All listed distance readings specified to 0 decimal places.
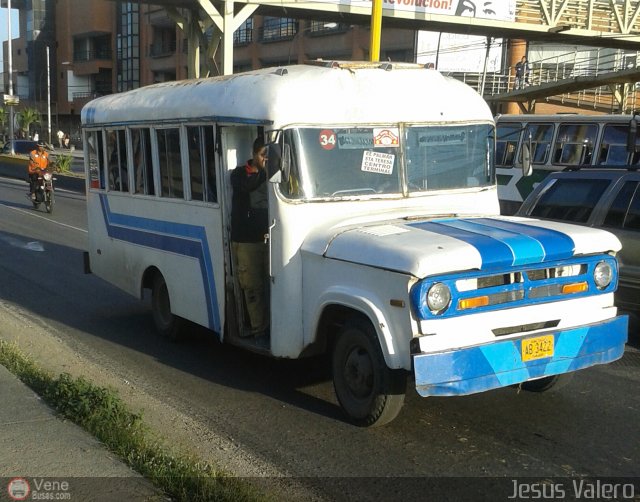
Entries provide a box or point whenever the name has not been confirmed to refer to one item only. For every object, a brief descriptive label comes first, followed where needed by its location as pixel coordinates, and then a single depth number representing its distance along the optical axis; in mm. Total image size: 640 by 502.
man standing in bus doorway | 6777
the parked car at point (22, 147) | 48053
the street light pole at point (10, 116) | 45478
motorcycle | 21344
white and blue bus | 5234
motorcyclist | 21656
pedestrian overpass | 18688
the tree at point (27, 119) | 72438
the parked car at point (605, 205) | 8305
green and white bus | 15930
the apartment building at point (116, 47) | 40938
